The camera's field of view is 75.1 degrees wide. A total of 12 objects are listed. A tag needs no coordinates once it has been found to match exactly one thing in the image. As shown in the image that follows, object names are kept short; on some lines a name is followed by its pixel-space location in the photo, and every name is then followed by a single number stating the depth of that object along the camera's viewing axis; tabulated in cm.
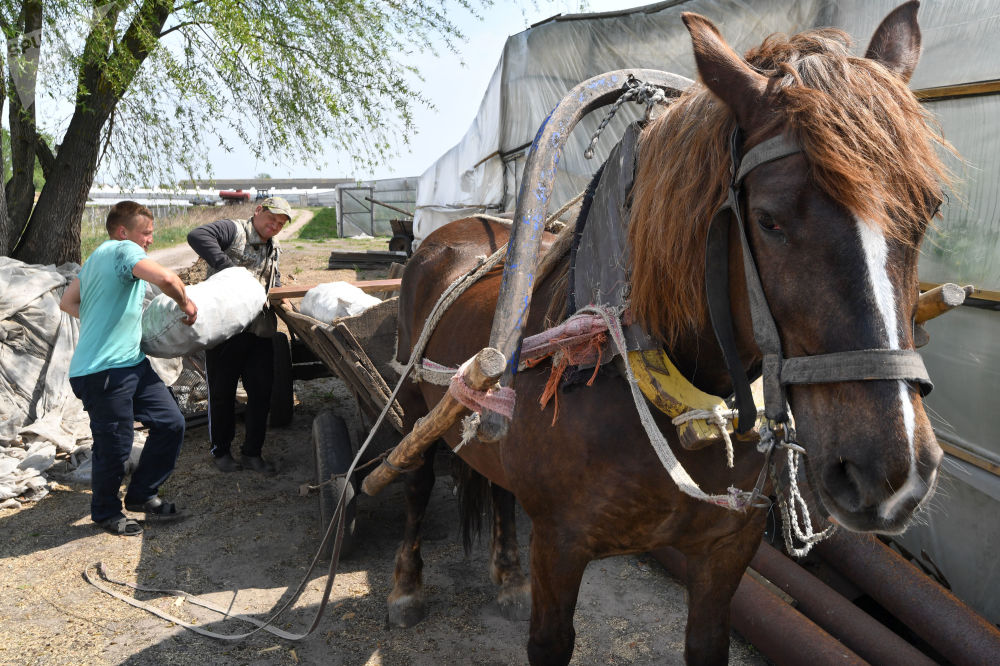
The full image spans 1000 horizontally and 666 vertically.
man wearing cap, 454
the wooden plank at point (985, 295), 292
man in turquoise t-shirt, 364
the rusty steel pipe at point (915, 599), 236
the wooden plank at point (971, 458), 288
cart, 328
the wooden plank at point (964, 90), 293
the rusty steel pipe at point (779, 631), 238
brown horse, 106
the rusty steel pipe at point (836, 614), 244
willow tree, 580
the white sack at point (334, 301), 402
